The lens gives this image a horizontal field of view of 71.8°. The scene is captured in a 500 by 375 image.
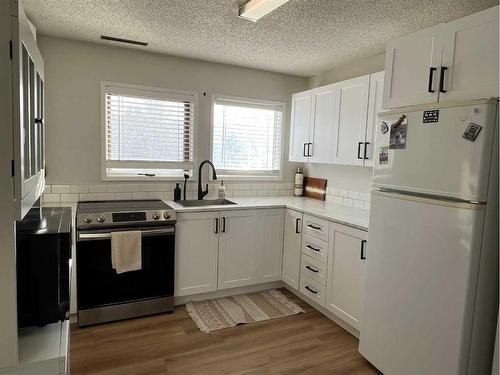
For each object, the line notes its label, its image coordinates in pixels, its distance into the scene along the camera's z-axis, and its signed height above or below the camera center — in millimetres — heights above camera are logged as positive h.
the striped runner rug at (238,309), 2954 -1398
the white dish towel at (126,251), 2744 -786
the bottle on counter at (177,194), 3559 -403
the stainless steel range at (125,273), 2725 -928
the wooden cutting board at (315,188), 3973 -316
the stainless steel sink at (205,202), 3520 -483
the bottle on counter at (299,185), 4207 -300
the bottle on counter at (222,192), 3766 -384
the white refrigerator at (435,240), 1702 -404
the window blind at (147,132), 3367 +222
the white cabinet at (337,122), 2932 +383
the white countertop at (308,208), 2805 -454
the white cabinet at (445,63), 1708 +577
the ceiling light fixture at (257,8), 2133 +969
